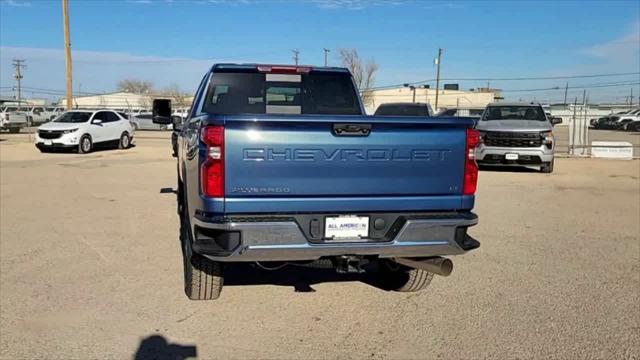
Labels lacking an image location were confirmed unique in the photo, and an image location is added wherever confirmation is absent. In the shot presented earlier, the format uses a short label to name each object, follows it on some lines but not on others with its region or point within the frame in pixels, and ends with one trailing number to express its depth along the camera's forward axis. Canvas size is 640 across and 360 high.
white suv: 20.06
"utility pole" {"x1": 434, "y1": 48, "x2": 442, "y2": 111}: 66.14
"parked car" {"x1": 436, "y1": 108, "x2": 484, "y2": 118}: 48.21
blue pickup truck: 3.68
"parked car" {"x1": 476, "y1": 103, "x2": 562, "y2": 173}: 14.30
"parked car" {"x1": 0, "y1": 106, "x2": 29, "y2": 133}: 35.44
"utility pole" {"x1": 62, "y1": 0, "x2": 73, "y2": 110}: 26.73
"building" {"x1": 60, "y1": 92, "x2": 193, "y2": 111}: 92.47
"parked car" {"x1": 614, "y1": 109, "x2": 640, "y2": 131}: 45.41
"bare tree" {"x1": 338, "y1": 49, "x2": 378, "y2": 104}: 74.31
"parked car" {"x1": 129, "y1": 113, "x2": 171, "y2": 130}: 46.38
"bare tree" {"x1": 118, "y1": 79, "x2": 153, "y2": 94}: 133.62
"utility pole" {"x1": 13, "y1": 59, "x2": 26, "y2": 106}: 78.20
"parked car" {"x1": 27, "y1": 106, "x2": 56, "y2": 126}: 45.94
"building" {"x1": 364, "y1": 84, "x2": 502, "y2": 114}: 94.56
